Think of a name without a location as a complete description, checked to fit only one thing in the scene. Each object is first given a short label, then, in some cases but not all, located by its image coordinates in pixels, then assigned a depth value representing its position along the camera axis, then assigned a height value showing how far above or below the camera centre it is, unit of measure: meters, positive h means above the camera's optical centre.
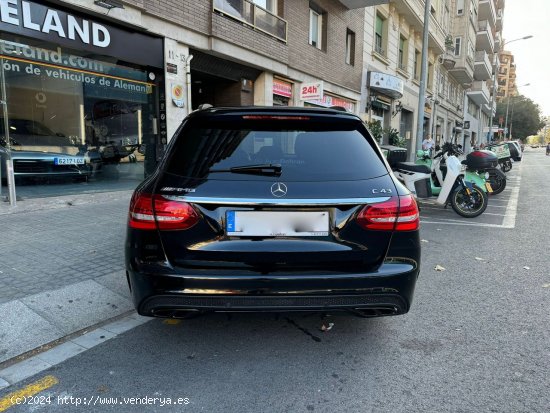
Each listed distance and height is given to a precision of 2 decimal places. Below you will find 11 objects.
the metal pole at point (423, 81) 14.64 +2.68
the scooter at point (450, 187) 7.77 -0.67
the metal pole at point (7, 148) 6.38 -0.01
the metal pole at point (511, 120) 82.70 +7.29
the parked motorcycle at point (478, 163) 8.21 -0.18
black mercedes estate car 2.28 -0.50
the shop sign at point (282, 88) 12.63 +2.04
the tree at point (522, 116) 84.69 +8.24
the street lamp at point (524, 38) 36.53 +10.61
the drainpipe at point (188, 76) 9.31 +1.74
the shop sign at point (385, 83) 17.52 +3.11
